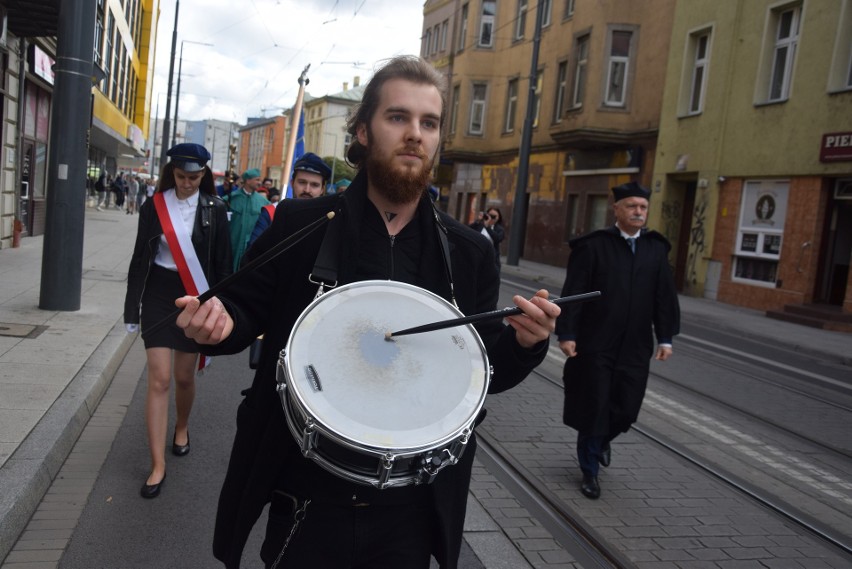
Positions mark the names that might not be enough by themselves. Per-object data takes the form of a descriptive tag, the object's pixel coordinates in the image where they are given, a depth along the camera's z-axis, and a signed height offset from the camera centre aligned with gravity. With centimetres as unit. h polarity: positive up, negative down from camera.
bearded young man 202 -32
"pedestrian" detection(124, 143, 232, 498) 444 -44
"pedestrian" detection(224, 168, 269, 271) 751 -17
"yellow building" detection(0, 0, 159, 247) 1355 +191
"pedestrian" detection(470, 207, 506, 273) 1200 -6
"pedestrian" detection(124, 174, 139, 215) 3981 -43
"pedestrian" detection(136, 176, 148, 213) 4575 -28
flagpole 869 +102
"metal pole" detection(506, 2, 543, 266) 2456 +158
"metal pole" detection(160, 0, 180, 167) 3010 +346
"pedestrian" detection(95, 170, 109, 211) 3552 -13
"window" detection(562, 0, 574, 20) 2733 +787
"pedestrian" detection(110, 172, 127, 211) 4231 -26
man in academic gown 484 -57
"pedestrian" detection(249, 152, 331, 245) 671 +20
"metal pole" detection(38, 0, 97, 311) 852 +16
